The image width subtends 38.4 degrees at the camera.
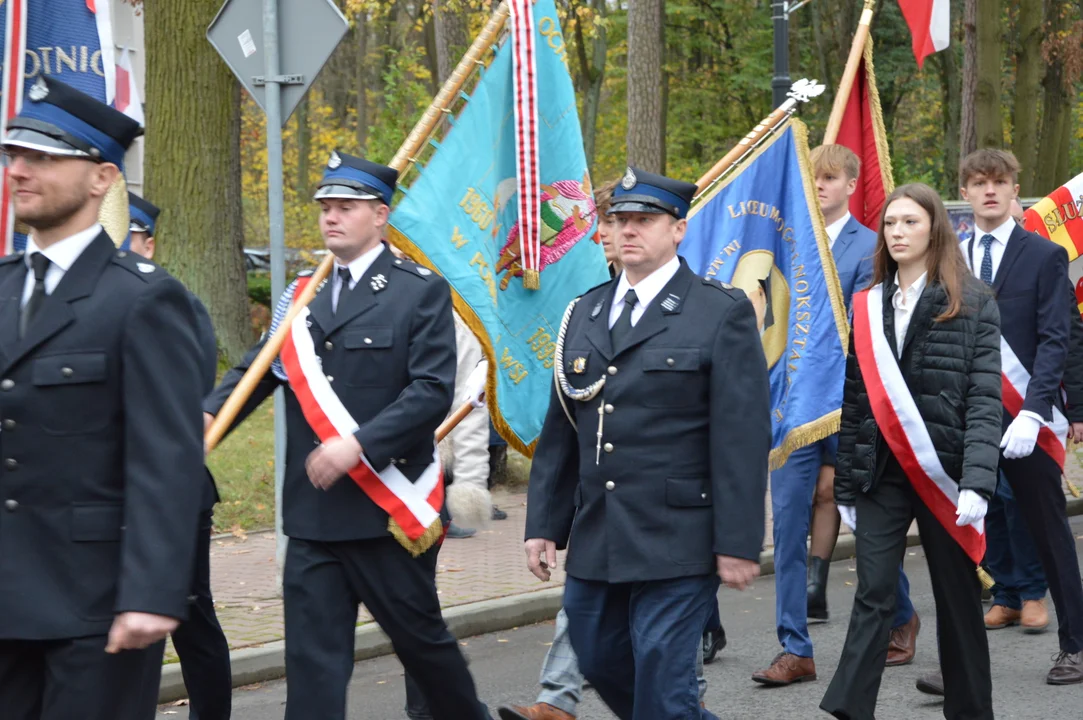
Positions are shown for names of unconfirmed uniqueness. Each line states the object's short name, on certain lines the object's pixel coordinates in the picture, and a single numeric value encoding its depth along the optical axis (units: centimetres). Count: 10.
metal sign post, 788
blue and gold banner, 709
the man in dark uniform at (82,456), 331
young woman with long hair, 535
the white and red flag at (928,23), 1255
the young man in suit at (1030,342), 688
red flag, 845
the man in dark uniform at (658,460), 457
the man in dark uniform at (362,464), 484
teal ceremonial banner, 631
